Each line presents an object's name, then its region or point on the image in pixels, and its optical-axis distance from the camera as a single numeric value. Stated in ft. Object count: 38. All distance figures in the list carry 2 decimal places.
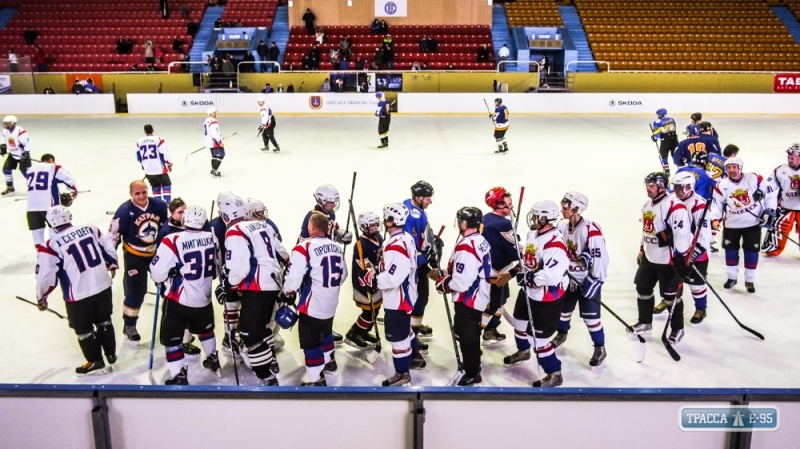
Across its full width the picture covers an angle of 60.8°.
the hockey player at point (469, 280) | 16.19
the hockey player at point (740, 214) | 23.75
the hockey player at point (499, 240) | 18.84
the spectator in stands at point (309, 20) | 89.15
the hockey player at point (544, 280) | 16.52
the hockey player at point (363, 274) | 18.22
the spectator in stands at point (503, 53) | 83.15
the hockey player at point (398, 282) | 16.25
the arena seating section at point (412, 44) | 84.84
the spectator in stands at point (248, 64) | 82.07
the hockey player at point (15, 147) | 37.22
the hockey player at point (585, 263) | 17.85
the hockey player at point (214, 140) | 41.55
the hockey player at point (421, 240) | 19.24
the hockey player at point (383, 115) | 51.29
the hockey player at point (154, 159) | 33.47
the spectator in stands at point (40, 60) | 82.23
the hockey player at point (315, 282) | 16.29
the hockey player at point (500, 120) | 48.80
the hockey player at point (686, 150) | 30.76
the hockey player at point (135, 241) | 20.36
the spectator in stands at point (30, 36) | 85.58
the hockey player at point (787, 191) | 26.05
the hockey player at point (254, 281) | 16.65
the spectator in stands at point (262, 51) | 81.97
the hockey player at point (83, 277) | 17.24
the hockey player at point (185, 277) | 16.71
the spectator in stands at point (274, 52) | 81.87
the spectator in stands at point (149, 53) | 81.71
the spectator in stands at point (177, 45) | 85.61
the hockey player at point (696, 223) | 19.80
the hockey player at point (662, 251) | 18.83
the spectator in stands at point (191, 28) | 88.93
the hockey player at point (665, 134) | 40.09
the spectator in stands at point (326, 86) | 76.69
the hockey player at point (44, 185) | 26.21
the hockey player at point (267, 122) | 49.11
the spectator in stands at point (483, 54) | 84.28
